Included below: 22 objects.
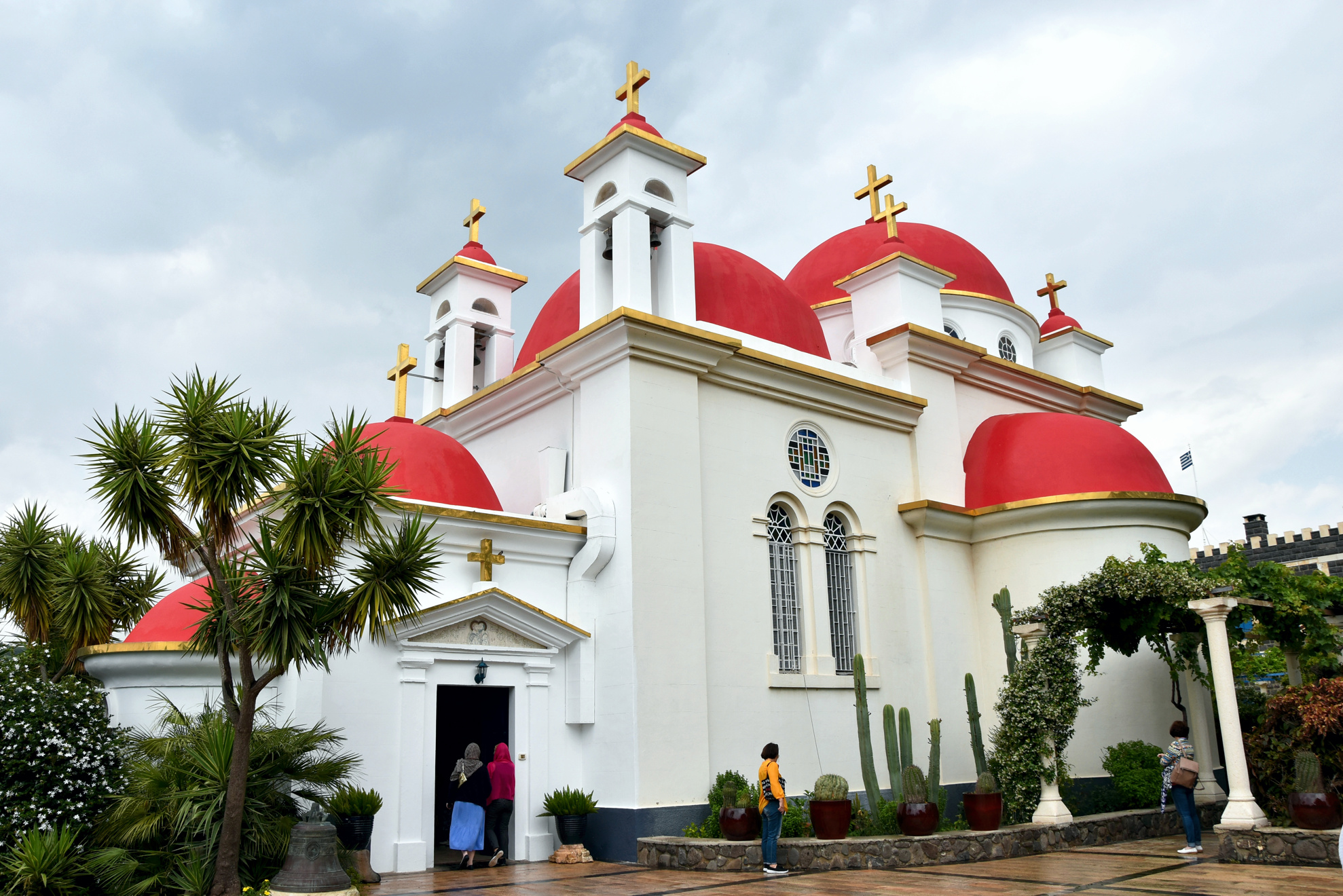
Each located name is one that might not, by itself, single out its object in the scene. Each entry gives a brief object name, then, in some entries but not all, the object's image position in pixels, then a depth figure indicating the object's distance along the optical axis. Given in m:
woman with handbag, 11.20
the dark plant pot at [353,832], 10.30
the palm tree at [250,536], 8.87
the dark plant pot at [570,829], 11.89
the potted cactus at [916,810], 11.28
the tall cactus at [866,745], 11.80
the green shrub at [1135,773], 14.27
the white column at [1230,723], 11.09
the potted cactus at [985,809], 11.86
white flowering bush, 9.33
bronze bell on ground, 8.18
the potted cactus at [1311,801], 10.32
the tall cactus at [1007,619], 13.11
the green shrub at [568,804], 11.83
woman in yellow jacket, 10.48
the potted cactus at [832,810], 11.16
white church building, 11.97
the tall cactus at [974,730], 12.88
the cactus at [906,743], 11.91
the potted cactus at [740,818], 11.11
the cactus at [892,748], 11.78
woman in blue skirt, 11.45
